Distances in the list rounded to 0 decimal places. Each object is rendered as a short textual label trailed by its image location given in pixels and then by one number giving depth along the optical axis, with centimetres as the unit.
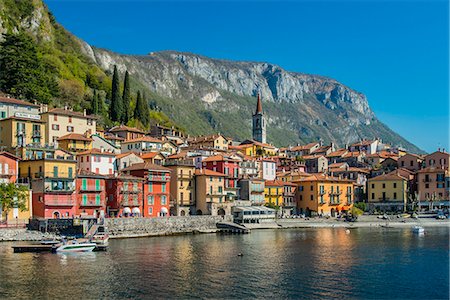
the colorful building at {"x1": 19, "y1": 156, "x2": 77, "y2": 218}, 7350
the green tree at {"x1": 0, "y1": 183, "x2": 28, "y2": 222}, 6856
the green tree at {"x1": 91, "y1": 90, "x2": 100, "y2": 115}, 12025
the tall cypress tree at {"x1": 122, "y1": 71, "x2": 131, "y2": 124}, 13025
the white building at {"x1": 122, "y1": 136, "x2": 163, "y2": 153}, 11250
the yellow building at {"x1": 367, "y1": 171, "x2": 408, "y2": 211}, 12062
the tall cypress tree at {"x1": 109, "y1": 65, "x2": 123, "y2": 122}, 12756
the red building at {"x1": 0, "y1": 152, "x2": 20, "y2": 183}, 7425
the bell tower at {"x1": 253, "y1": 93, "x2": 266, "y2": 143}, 19200
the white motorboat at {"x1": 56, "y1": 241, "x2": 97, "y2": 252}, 5956
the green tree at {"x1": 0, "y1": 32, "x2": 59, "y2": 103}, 10438
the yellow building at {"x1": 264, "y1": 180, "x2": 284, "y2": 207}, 11100
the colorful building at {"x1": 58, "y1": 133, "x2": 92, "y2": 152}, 9381
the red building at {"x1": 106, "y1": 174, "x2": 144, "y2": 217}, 8100
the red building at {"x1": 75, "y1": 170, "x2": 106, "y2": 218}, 7762
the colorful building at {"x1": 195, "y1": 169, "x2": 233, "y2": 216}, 9388
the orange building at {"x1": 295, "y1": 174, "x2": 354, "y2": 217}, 11400
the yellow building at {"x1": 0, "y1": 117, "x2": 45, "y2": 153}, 8731
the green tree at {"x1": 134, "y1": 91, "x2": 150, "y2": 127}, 13662
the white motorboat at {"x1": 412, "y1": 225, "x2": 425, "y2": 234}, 8346
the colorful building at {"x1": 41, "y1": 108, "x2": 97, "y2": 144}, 9606
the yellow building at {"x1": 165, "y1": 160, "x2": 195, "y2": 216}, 9194
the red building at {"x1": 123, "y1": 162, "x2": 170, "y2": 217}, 8550
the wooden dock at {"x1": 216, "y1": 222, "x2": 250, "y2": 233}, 8544
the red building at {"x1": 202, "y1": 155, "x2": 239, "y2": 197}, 10125
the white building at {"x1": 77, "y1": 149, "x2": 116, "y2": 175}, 8875
